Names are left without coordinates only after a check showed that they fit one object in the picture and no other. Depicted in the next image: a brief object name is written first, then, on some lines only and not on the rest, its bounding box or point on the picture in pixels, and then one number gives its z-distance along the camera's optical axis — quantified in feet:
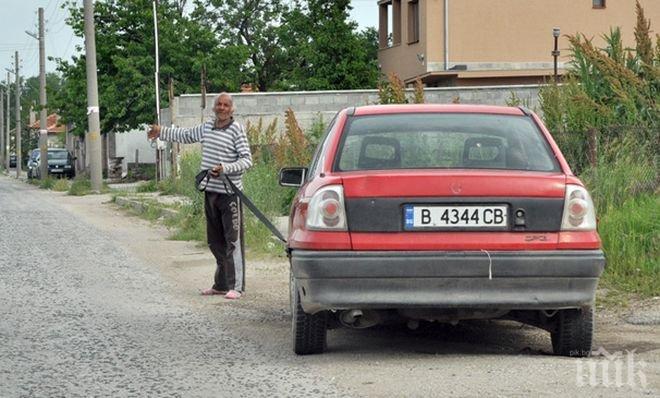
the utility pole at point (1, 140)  328.70
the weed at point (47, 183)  146.51
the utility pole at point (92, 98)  112.88
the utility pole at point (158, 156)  108.79
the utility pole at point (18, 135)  237.57
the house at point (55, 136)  385.11
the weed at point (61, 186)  135.33
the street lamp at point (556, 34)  117.08
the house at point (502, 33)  128.47
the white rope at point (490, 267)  21.86
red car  21.91
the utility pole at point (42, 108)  159.12
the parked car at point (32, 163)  191.01
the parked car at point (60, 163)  195.00
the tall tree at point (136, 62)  141.90
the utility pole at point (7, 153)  288.53
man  33.78
